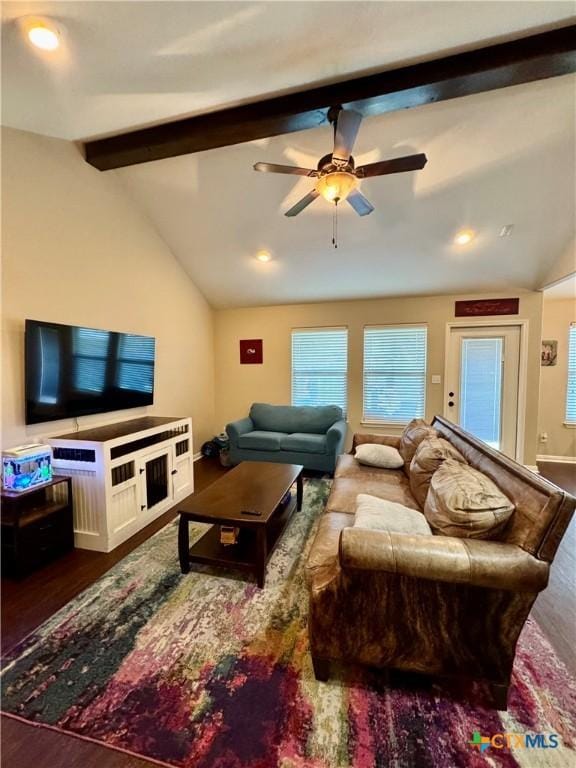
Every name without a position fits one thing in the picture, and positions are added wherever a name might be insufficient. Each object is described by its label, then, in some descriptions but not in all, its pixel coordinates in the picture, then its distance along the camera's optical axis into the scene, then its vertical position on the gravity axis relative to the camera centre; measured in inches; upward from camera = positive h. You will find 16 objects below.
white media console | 97.4 -35.3
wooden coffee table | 79.4 -36.8
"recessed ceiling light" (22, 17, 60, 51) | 61.1 +65.2
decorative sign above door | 172.1 +36.1
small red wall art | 211.6 +12.2
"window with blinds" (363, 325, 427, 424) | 187.9 -0.5
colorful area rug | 47.1 -55.0
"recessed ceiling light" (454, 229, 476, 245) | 141.9 +61.2
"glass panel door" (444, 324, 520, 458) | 174.7 -4.7
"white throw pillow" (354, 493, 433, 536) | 62.0 -29.7
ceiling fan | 78.3 +52.4
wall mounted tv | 99.0 -0.8
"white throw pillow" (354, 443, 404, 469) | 116.0 -30.6
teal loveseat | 160.1 -34.4
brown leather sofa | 49.8 -36.1
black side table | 83.9 -43.4
